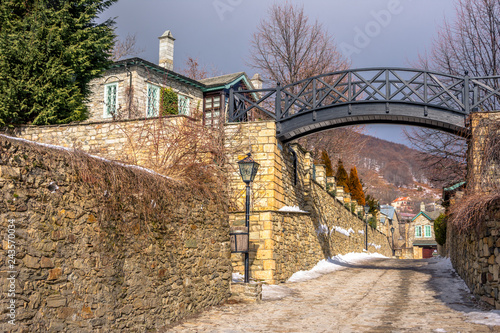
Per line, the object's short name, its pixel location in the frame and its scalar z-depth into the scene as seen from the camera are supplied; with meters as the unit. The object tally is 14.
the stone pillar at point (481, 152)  10.87
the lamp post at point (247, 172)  10.21
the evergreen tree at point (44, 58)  13.38
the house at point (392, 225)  50.33
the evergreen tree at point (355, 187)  33.06
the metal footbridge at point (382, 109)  13.30
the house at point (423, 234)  61.62
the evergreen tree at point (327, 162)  27.41
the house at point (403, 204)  97.12
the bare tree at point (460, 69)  18.05
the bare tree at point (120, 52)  30.26
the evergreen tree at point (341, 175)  30.52
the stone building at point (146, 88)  20.02
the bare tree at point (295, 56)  27.67
